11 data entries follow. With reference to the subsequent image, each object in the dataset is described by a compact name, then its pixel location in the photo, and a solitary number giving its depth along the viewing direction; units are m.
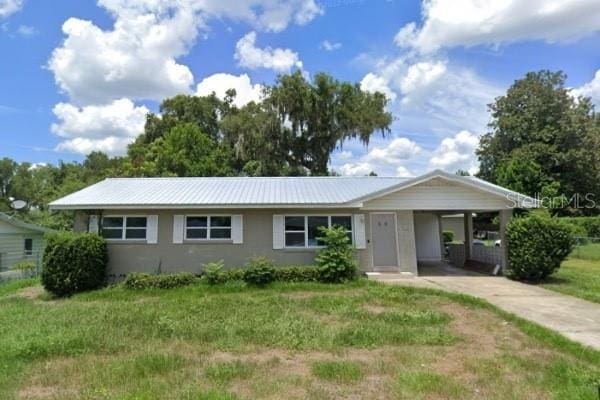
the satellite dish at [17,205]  19.47
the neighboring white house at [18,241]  20.03
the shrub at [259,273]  12.47
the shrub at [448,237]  28.40
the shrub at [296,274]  12.89
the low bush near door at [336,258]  12.83
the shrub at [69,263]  11.77
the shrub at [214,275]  12.59
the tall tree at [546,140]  32.53
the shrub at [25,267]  17.18
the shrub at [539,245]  12.70
